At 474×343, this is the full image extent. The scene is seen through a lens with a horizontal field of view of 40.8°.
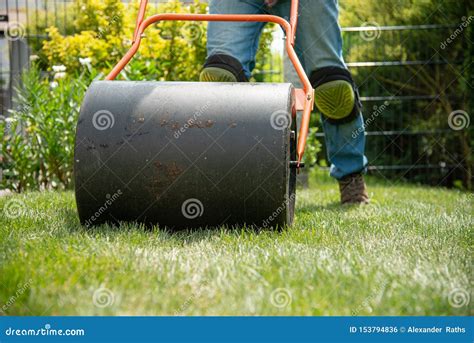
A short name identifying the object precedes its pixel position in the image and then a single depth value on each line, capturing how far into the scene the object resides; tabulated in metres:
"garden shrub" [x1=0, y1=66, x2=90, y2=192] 4.03
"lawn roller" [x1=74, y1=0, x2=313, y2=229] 2.03
